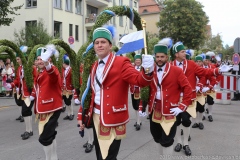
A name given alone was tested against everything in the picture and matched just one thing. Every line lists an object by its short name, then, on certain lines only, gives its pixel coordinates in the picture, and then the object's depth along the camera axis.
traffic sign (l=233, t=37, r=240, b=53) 15.11
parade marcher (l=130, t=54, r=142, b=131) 8.47
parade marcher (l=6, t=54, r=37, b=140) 7.44
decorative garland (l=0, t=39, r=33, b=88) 7.63
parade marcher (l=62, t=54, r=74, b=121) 9.95
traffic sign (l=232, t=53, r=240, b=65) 14.87
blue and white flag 3.88
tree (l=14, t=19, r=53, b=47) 21.60
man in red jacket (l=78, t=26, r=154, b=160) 3.55
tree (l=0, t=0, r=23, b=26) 15.45
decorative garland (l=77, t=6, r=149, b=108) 4.05
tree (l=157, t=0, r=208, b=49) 42.78
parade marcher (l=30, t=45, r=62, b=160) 4.88
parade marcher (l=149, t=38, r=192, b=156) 4.59
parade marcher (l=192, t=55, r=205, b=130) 8.34
